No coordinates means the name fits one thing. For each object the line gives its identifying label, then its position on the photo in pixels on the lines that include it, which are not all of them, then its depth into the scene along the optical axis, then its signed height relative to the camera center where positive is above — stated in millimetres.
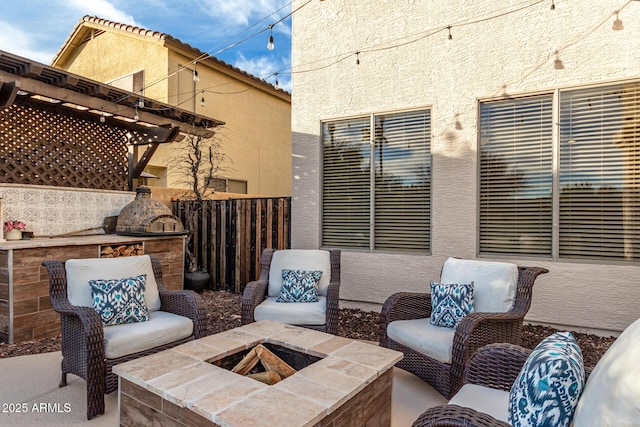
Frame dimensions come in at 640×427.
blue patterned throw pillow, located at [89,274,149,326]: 2908 -717
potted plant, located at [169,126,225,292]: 6215 -603
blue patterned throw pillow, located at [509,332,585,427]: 1366 -666
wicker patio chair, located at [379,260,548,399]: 2566 -883
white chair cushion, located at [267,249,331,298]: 4094 -589
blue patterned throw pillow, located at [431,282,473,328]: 3016 -753
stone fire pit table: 1671 -882
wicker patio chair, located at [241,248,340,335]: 3496 -838
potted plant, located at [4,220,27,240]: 4422 -229
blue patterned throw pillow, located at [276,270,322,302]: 3846 -777
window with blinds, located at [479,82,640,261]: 3959 +426
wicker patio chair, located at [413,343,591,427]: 1928 -810
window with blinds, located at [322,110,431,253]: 4934 +407
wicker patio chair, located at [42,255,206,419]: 2498 -927
